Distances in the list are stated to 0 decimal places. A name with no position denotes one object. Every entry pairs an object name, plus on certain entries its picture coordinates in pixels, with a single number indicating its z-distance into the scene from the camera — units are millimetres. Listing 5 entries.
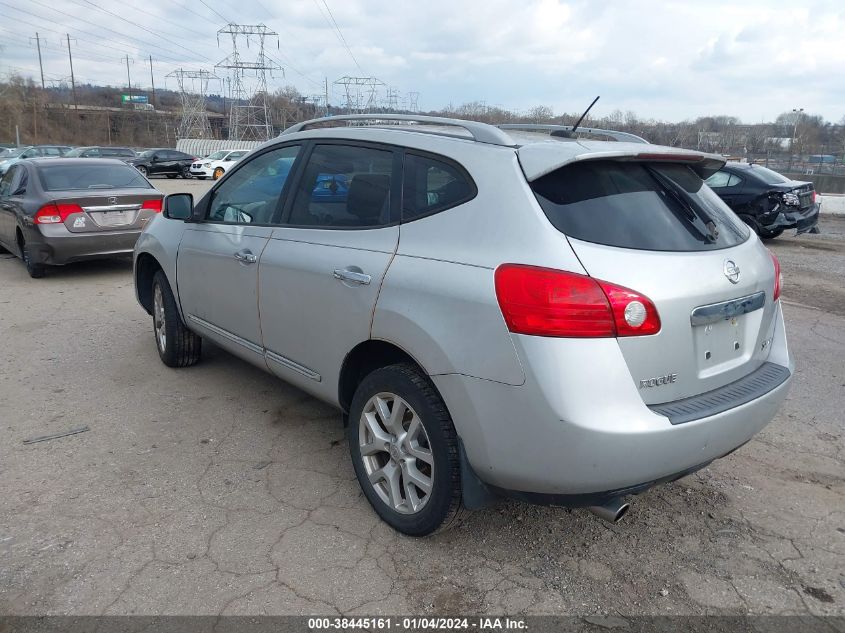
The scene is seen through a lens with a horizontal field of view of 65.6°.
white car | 35875
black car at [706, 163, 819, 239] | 11906
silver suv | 2314
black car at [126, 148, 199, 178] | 36781
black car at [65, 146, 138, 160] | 33031
